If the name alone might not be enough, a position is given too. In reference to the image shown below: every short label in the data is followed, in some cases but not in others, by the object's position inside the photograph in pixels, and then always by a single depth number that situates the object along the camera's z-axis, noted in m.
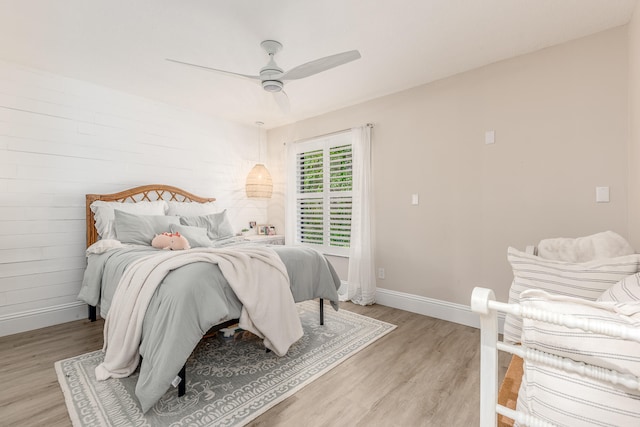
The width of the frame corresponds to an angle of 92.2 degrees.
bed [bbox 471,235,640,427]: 0.57
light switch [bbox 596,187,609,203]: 2.38
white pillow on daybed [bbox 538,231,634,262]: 1.66
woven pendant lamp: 4.62
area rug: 1.70
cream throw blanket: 1.93
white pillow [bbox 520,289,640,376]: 0.57
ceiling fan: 2.15
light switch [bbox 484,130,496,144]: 2.90
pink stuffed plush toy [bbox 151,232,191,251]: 2.93
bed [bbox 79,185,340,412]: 1.74
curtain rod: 3.78
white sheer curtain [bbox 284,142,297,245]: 4.61
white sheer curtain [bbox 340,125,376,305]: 3.69
